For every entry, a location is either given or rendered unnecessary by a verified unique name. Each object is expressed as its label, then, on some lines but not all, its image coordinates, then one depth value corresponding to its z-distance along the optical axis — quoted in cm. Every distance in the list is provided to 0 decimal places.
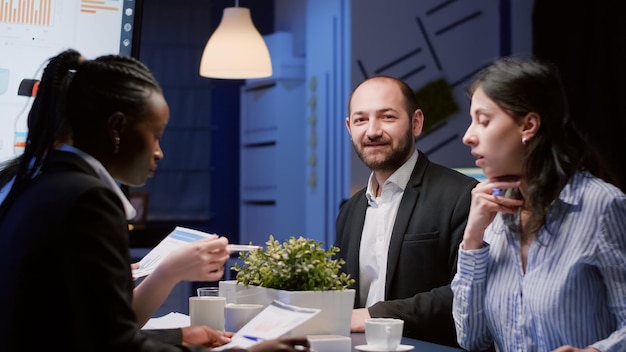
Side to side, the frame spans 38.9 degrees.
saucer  185
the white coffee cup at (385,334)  186
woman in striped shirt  202
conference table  203
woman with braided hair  148
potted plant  196
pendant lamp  555
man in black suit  294
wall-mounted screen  266
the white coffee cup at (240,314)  206
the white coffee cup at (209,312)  214
